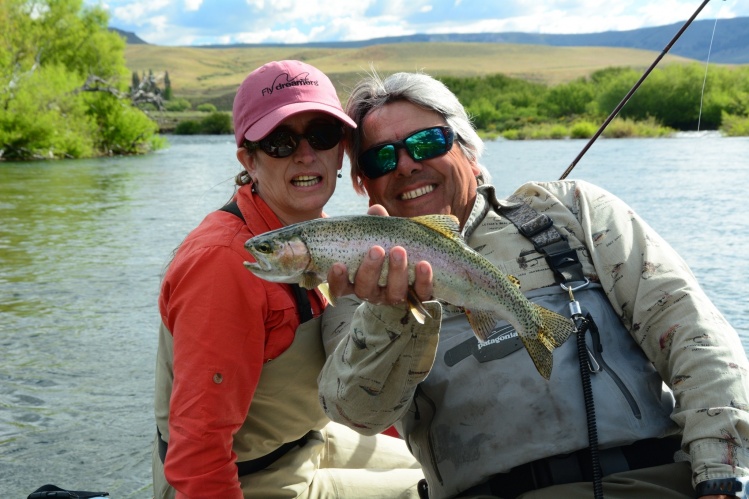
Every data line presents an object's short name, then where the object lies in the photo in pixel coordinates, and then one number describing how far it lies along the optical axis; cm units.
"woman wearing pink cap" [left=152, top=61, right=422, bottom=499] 272
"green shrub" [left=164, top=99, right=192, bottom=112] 11433
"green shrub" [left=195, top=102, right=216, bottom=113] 10756
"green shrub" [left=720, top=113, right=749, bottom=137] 3612
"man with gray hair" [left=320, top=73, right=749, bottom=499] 267
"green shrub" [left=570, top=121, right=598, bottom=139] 4944
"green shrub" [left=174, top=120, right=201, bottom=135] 7862
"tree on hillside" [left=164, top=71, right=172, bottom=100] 13250
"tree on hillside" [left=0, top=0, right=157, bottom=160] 3809
